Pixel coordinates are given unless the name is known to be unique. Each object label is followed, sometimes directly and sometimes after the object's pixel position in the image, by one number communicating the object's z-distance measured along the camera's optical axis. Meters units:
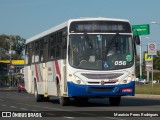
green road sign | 73.62
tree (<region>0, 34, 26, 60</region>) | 178.75
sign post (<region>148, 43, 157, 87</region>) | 47.00
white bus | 23.48
